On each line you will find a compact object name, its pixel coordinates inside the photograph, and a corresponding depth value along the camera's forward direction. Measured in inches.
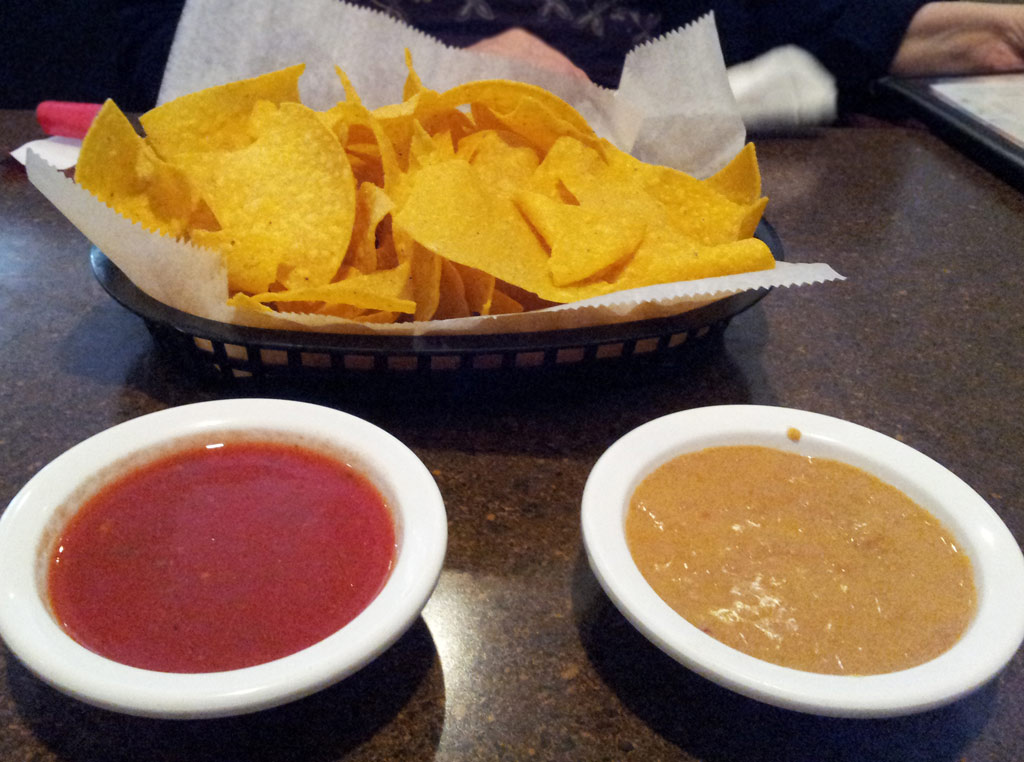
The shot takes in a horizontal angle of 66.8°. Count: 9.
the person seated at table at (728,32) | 27.8
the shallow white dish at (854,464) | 7.2
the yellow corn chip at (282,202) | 12.3
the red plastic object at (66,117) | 20.0
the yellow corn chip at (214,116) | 13.9
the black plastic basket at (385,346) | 11.3
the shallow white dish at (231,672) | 6.6
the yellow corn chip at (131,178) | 12.4
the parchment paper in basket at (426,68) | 17.3
